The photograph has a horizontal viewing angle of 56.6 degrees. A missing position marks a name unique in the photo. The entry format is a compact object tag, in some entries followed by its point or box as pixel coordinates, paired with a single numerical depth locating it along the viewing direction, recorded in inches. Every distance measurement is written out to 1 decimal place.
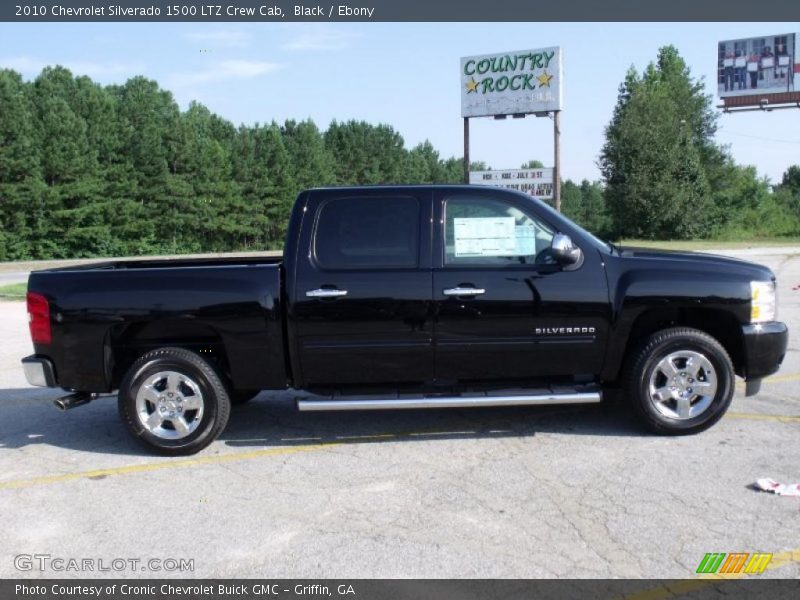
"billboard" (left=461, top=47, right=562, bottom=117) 1038.4
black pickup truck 210.7
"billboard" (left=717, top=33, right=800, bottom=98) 2292.1
